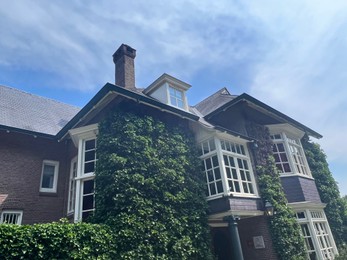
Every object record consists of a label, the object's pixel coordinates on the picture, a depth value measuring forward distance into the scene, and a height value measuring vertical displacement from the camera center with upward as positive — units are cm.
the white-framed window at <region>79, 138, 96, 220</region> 890 +275
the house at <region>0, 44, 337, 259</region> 962 +382
